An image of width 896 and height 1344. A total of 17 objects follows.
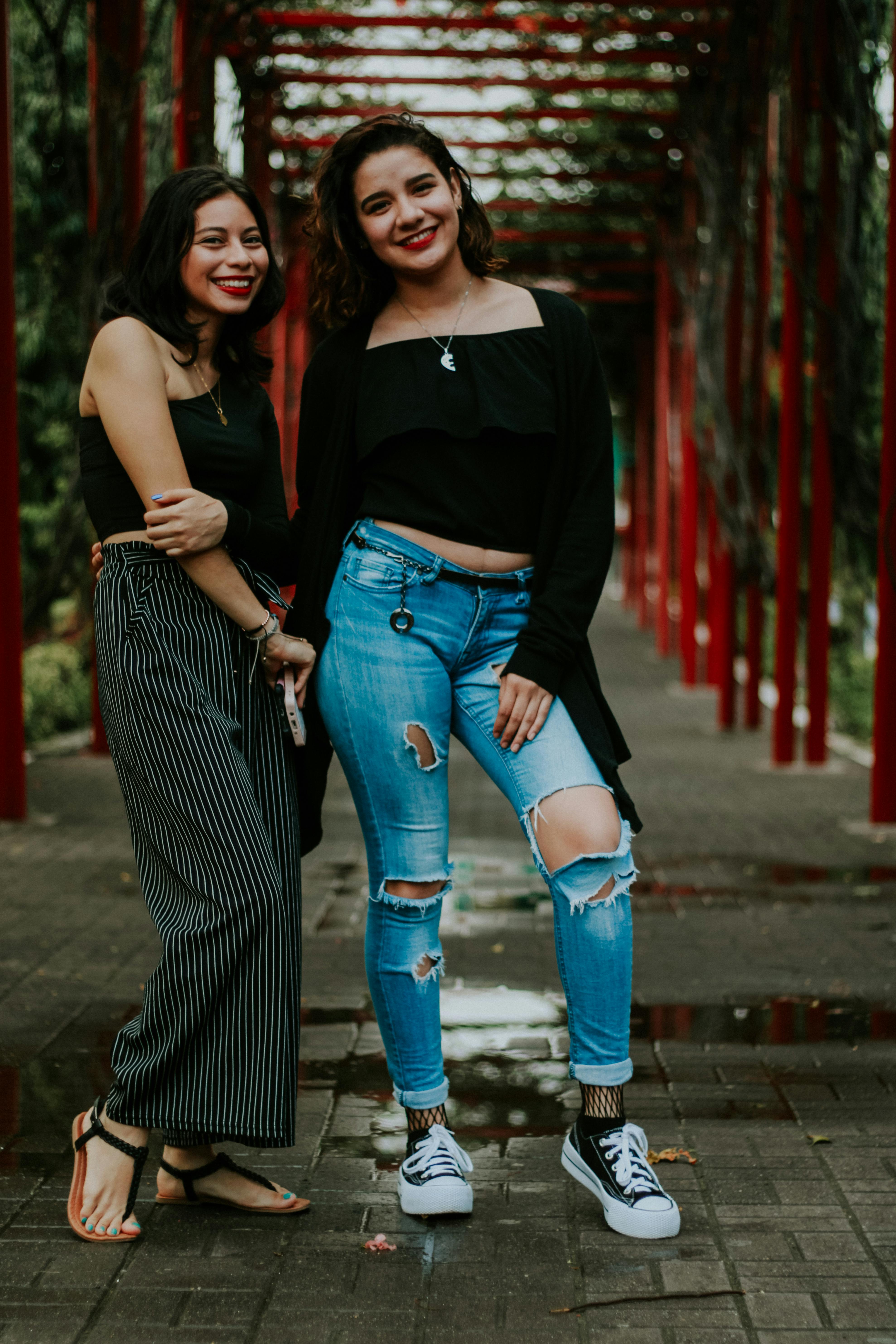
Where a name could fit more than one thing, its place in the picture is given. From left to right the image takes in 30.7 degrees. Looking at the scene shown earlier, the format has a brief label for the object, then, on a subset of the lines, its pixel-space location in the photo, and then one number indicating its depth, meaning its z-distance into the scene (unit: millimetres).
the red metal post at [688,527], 15562
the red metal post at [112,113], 8875
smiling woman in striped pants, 2848
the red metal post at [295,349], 16766
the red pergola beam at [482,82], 11805
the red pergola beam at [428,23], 10625
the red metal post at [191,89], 9711
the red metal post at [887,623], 7336
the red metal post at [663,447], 18469
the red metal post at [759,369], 10891
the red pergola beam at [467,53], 11438
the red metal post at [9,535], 7418
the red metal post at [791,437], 9211
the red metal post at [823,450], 8852
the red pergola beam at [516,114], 12742
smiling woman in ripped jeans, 2920
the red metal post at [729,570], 11711
